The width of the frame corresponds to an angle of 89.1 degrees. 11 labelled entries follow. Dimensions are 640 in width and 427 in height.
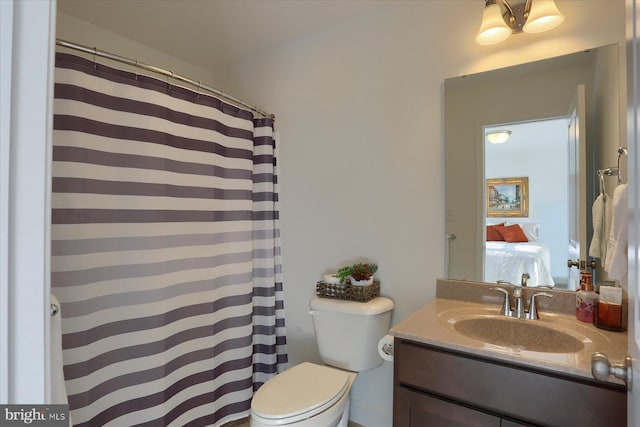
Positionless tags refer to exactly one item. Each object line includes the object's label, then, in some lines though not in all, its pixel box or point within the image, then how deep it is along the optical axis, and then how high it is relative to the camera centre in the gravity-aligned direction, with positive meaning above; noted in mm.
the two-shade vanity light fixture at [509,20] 1356 +862
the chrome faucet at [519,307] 1333 -370
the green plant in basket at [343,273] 1789 -306
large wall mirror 1330 +250
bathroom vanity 905 -486
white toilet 1321 -767
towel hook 1126 +236
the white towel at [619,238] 1023 -61
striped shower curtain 1295 -152
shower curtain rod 1235 +680
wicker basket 1704 -393
